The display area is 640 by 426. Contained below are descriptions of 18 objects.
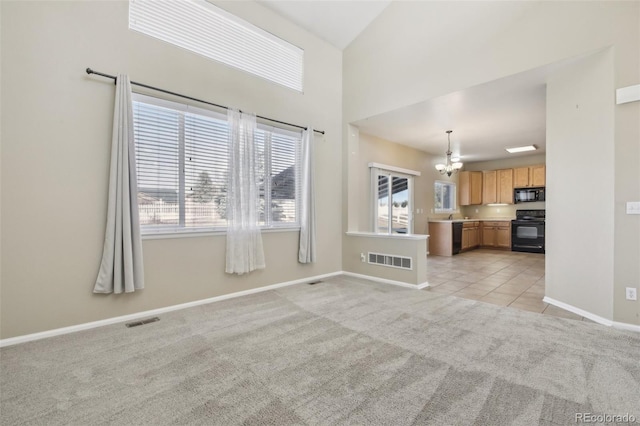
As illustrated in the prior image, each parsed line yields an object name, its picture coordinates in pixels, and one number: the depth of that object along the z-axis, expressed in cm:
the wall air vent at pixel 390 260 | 445
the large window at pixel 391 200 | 614
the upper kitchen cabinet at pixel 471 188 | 911
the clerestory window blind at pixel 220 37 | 329
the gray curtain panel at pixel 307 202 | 461
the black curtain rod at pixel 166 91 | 287
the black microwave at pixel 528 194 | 805
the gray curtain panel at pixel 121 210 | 289
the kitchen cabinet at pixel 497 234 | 847
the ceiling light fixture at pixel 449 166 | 638
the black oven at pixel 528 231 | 766
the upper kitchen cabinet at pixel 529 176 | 798
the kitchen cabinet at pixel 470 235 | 820
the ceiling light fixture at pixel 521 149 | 725
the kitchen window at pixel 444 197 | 851
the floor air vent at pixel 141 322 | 295
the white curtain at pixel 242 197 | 377
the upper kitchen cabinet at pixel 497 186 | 860
